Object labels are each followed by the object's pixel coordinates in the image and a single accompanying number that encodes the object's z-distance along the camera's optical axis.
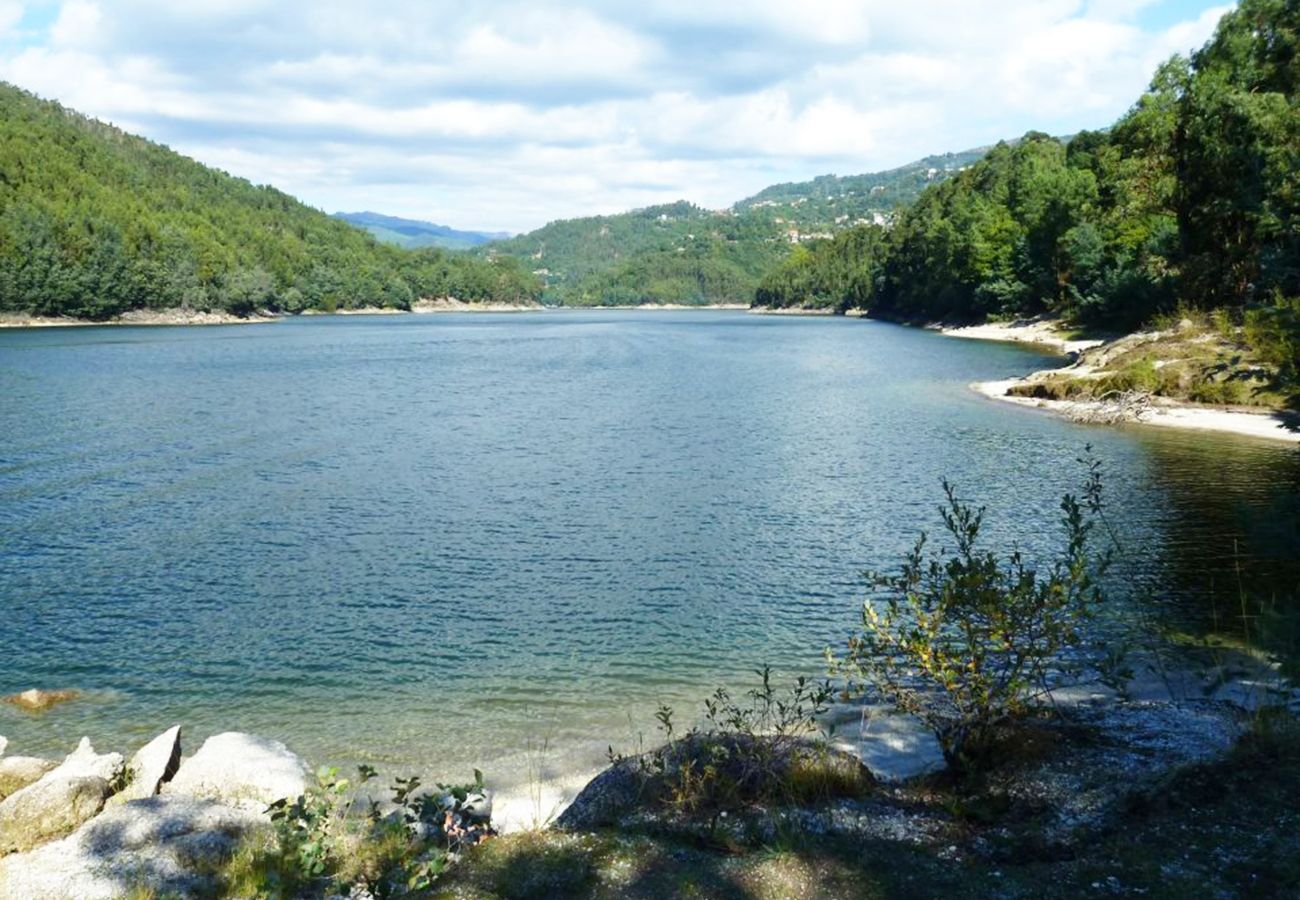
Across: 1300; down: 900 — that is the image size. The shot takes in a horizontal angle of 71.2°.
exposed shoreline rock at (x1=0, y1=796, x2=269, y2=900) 7.91
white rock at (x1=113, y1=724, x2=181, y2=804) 10.66
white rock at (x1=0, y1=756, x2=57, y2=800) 11.05
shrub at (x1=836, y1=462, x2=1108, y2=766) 8.51
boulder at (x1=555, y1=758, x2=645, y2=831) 8.06
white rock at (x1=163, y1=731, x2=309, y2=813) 10.62
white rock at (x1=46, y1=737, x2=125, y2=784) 10.62
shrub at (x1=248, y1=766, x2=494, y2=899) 7.20
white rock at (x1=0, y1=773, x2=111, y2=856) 9.54
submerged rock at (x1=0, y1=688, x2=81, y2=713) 14.95
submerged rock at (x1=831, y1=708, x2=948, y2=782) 11.22
